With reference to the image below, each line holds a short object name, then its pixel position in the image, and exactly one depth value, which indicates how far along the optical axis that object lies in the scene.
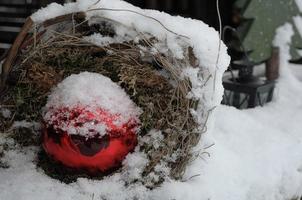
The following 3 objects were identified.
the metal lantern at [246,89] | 1.01
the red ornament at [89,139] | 0.66
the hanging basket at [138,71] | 0.67
